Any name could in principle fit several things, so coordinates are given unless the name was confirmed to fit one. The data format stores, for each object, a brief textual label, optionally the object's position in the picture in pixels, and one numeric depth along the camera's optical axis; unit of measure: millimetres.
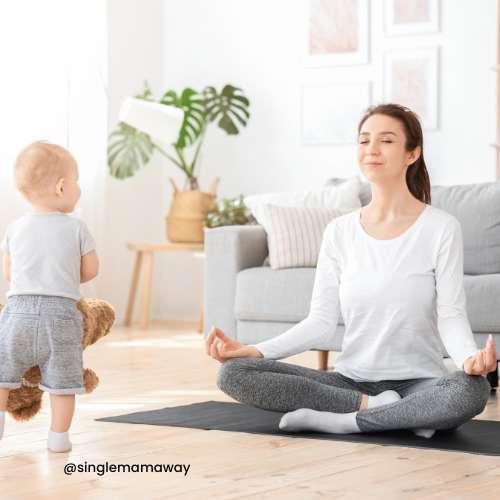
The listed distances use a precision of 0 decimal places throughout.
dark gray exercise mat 4222
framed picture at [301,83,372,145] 9589
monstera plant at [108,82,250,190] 9878
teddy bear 4222
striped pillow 6928
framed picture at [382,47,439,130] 9256
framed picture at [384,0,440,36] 9250
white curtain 9077
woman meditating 4391
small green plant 8985
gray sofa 6559
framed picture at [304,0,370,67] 9570
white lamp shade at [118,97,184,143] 9453
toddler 3994
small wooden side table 9755
